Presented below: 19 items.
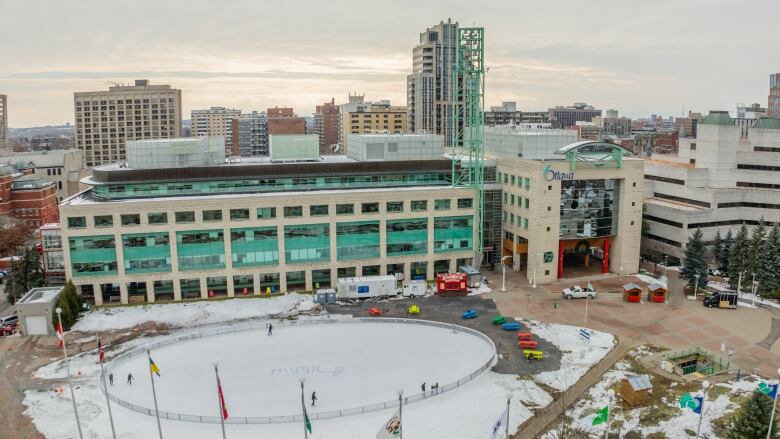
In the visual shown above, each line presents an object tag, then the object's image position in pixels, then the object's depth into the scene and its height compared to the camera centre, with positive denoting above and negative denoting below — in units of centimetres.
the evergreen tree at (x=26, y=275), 7538 -1638
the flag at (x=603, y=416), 3784 -1701
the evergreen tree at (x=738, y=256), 7819 -1535
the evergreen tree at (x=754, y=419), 3660 -1682
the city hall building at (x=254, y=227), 7312 -1089
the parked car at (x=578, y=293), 7281 -1831
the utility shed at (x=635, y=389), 4647 -1904
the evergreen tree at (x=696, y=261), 7650 -1540
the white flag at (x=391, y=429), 3422 -1600
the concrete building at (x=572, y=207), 7900 -936
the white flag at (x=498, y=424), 3697 -1722
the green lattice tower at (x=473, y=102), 8188 +459
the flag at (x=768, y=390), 4044 -1678
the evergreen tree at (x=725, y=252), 8543 -1608
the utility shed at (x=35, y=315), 6312 -1778
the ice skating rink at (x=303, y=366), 4728 -1942
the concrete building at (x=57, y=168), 14575 -664
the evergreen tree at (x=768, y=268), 7462 -1620
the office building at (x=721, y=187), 9100 -785
